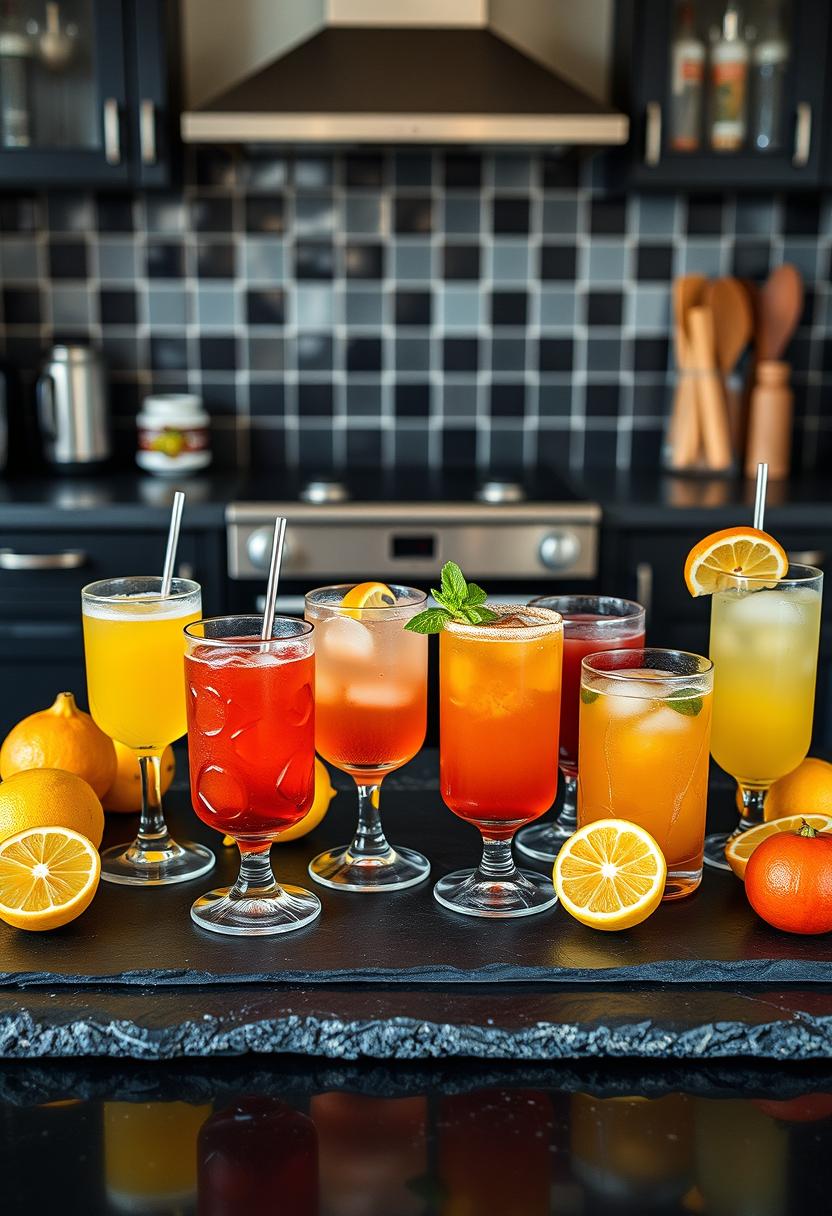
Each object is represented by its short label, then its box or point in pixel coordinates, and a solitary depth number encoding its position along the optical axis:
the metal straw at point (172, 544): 1.18
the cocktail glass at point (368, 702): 1.14
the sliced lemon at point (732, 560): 1.20
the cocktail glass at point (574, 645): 1.23
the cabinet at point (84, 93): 2.88
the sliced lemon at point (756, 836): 1.14
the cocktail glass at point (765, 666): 1.19
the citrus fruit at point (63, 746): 1.24
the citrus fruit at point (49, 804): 1.09
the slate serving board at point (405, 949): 0.98
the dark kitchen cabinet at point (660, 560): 2.85
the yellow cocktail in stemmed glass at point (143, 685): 1.17
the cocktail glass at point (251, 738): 1.03
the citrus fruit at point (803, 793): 1.21
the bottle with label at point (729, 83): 2.96
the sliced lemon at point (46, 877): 1.03
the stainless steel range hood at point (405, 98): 2.76
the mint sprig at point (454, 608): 1.08
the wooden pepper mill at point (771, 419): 3.21
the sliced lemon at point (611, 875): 1.03
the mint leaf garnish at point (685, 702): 1.07
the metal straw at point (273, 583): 1.04
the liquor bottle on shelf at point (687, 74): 2.96
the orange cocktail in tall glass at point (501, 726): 1.07
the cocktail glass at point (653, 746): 1.07
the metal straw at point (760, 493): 1.21
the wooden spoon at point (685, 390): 3.27
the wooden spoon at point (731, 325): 3.25
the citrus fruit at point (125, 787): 1.31
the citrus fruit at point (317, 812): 1.24
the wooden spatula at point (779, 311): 3.25
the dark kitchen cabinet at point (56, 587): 2.79
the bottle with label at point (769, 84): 2.96
